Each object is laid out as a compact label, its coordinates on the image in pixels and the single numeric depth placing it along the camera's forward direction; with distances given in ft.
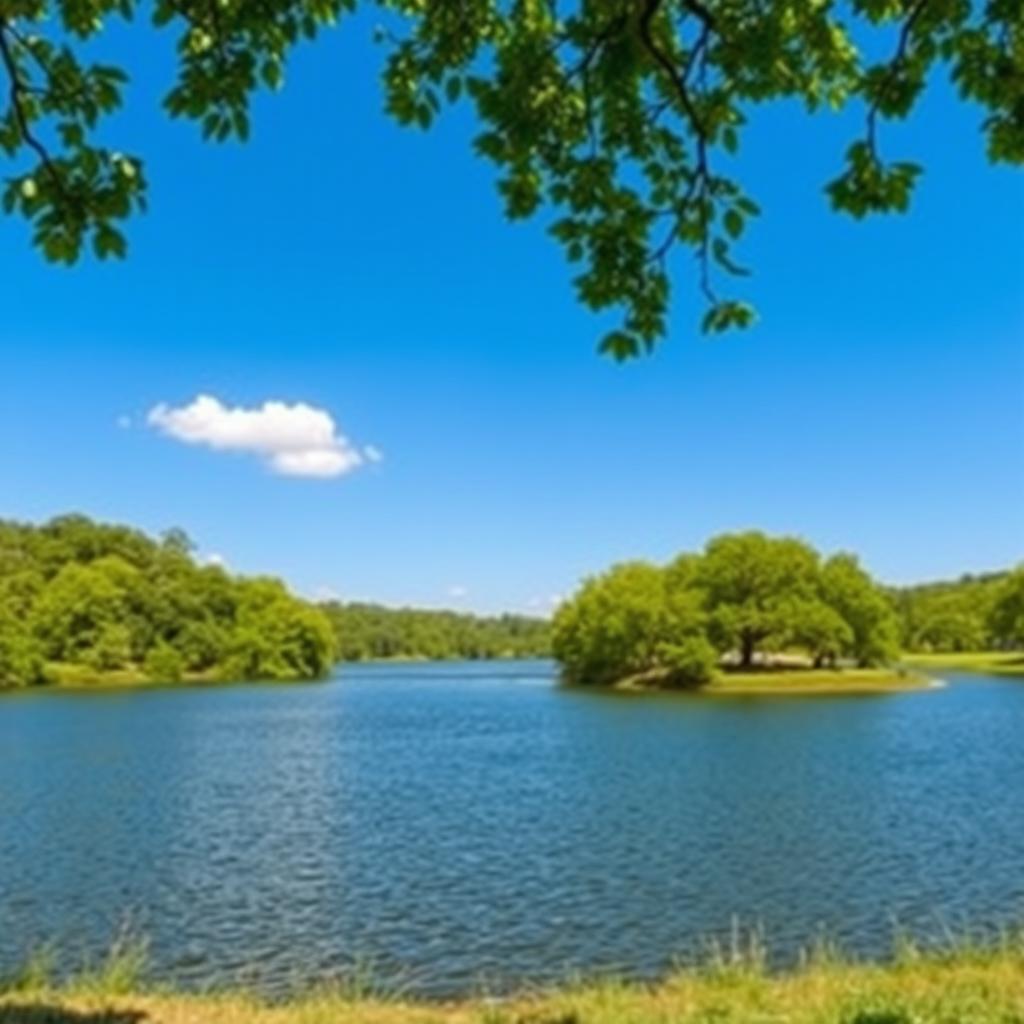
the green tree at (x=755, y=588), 359.87
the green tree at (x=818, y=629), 355.97
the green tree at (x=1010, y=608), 469.16
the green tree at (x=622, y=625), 355.36
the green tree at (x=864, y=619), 371.35
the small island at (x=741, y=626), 345.31
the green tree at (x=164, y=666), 440.86
